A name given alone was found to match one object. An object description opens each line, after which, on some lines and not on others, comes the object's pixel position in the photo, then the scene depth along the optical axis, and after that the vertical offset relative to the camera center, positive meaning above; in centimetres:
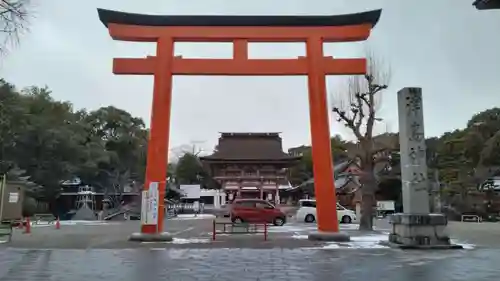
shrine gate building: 4384 +410
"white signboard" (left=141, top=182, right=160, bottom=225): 1650 +21
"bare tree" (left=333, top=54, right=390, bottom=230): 2206 +355
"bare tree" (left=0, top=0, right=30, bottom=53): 910 +379
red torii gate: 1703 +546
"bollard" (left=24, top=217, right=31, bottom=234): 2254 -75
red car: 2928 +4
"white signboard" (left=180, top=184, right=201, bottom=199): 6022 +274
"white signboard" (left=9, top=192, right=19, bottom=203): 3002 +94
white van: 3241 -1
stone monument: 1433 +70
